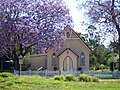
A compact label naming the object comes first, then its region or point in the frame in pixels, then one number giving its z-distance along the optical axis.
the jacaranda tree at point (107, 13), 29.82
